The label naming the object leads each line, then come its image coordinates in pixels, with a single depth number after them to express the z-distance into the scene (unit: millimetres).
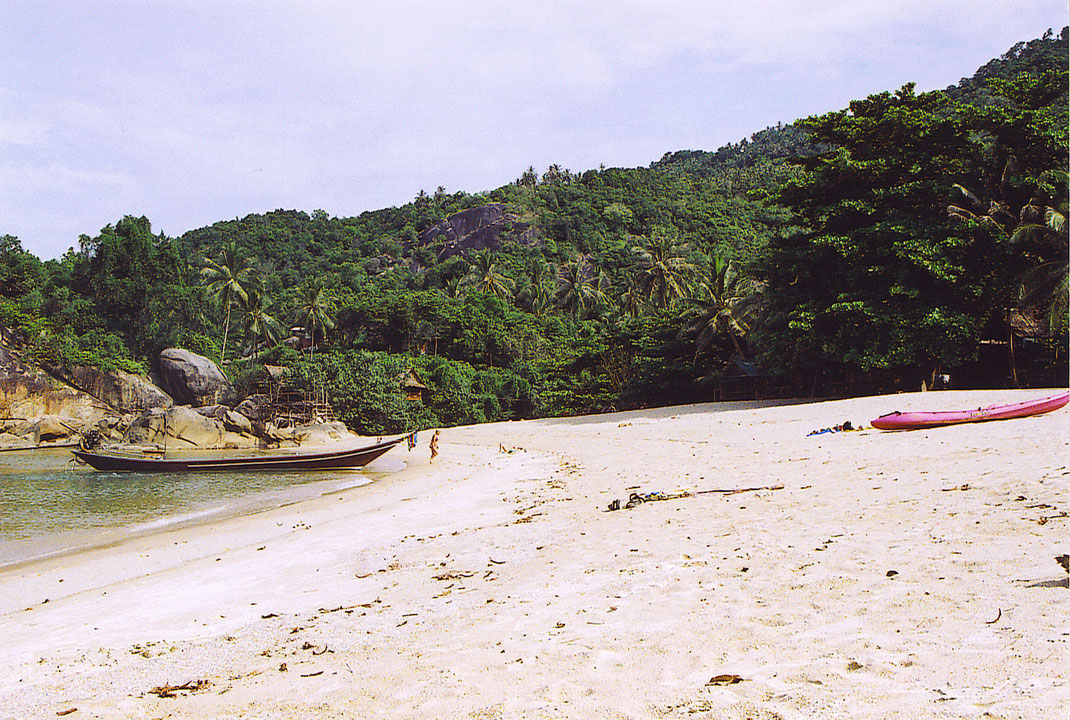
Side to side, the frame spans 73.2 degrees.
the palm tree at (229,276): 59266
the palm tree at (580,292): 67000
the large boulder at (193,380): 52250
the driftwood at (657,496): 9344
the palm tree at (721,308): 38938
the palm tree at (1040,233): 24609
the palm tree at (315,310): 57594
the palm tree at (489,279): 70375
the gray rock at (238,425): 39719
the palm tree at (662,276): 52844
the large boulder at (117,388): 50188
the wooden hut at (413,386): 45219
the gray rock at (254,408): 42969
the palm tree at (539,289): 67875
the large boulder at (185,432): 38188
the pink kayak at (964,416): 15367
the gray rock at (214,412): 40634
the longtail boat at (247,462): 24875
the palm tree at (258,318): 59312
